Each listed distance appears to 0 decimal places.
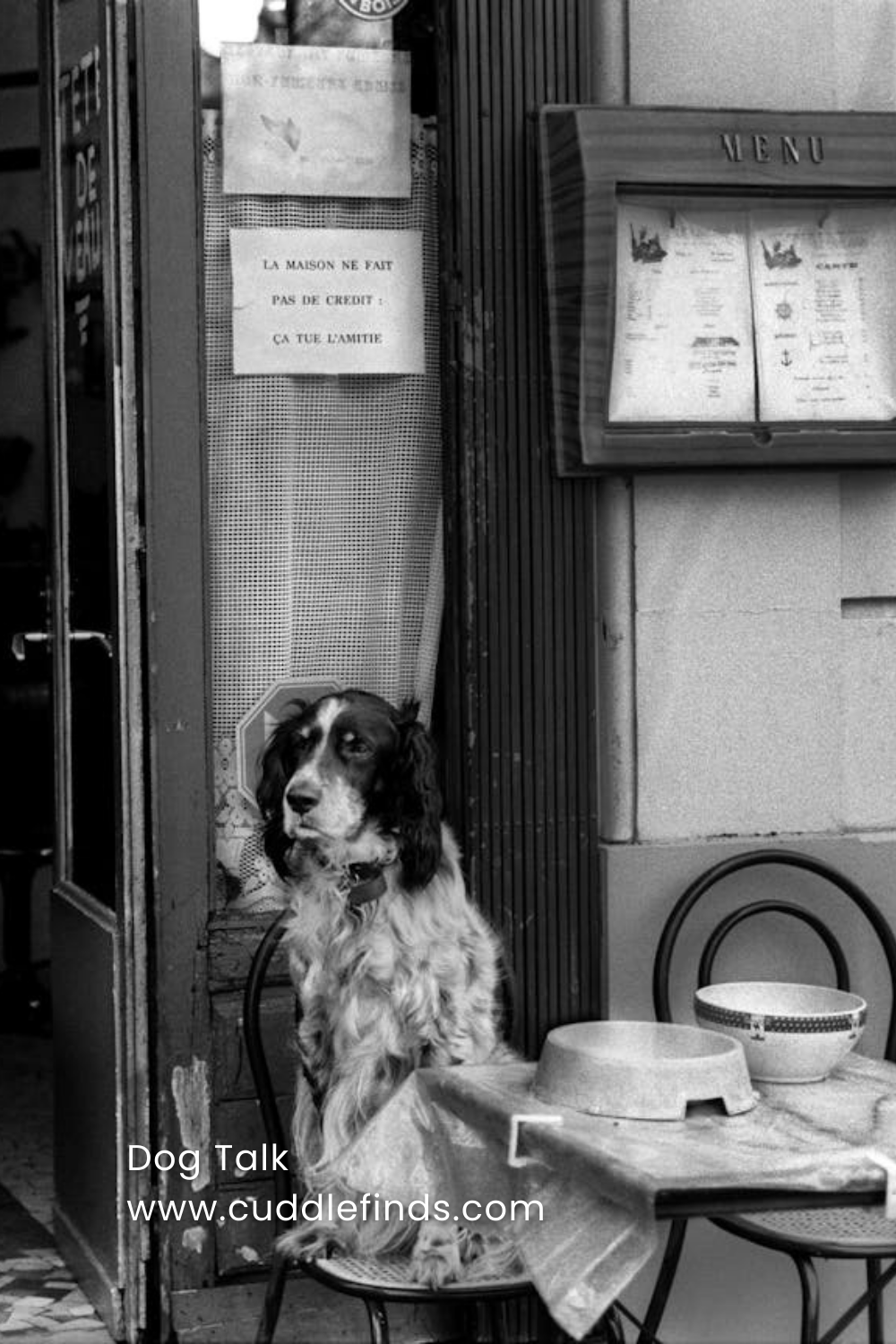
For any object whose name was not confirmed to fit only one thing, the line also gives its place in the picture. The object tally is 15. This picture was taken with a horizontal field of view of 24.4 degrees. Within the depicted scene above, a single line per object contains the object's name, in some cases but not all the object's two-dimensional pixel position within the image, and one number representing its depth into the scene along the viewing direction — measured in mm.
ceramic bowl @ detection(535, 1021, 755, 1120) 3051
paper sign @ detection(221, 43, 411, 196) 4410
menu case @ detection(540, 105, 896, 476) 4195
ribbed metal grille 4266
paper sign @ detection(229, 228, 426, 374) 4430
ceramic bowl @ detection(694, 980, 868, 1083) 3361
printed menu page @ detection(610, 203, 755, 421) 4262
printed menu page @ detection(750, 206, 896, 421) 4336
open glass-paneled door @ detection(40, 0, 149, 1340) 4262
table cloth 2809
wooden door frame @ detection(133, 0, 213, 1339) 4273
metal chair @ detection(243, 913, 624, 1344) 3404
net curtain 4461
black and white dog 3764
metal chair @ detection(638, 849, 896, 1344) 3543
